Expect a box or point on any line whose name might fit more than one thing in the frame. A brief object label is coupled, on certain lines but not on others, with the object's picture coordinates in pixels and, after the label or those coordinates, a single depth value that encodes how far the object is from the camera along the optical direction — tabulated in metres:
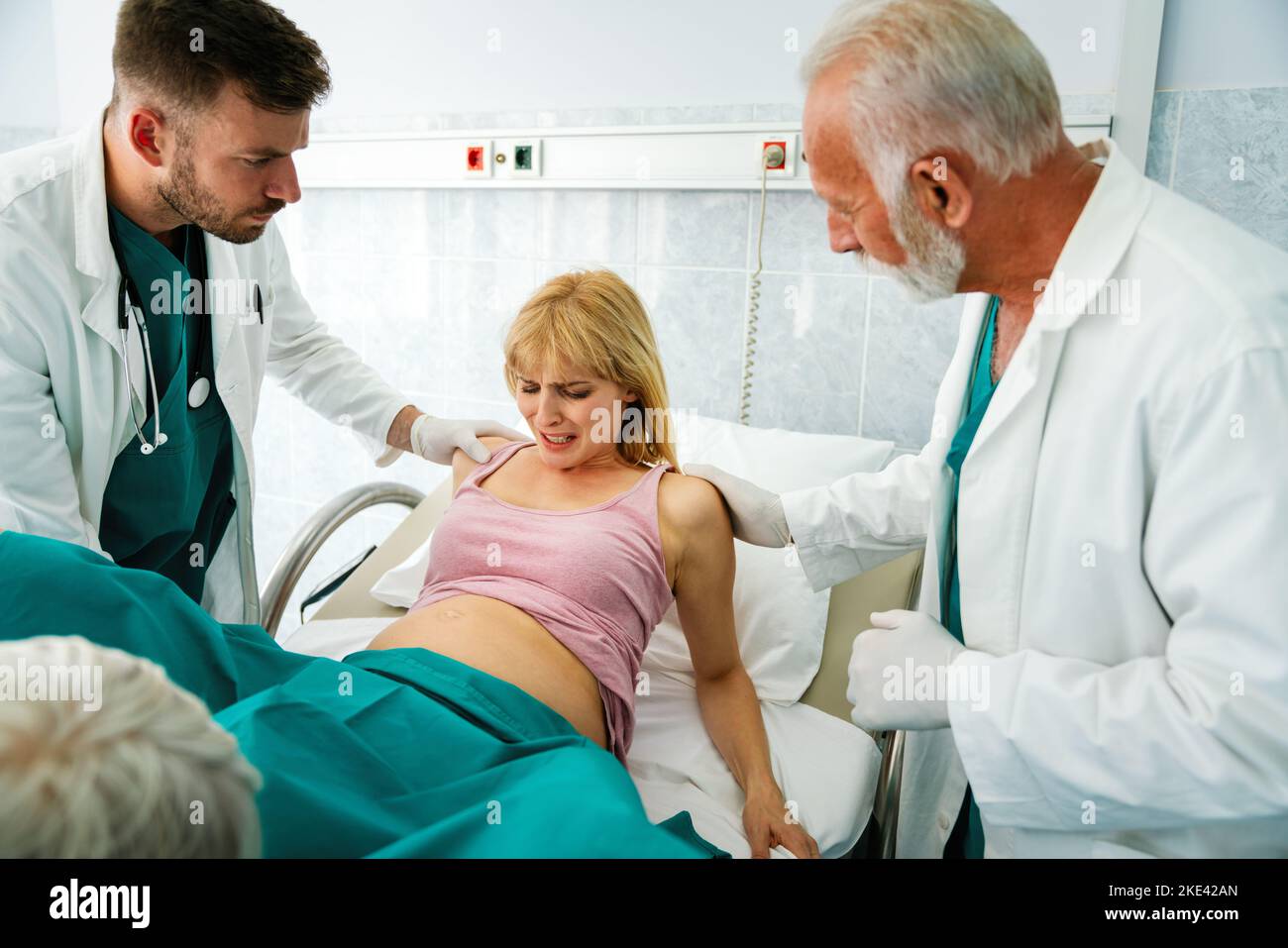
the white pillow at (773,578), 1.78
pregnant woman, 1.47
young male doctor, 1.41
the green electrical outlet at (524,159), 2.43
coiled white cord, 2.30
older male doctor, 0.90
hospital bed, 1.48
